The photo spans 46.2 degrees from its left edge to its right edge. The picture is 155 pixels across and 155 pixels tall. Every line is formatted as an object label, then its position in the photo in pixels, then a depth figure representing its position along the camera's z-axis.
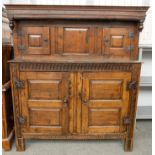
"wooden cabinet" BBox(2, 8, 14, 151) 1.78
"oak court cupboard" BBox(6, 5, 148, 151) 1.60
